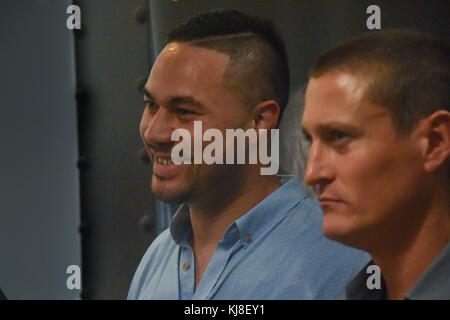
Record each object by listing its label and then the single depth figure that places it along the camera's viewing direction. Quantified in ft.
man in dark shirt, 4.67
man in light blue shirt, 4.95
